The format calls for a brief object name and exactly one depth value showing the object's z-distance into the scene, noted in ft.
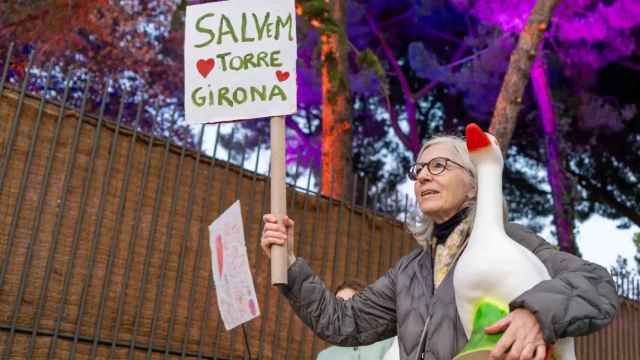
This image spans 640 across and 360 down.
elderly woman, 5.53
